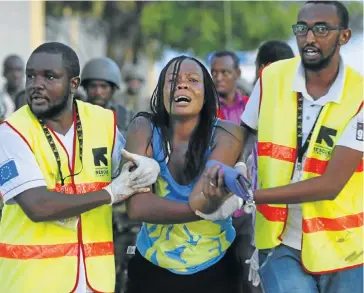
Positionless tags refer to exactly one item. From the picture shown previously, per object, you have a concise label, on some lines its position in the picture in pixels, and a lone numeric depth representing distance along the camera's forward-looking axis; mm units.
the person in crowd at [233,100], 11523
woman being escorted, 9031
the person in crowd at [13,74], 20828
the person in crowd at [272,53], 13945
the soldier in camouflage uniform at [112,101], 15461
